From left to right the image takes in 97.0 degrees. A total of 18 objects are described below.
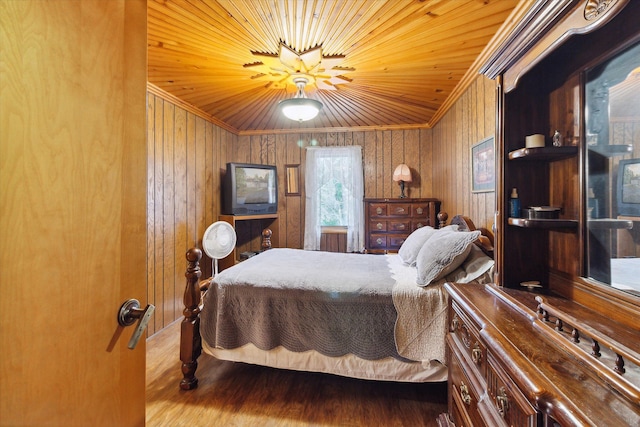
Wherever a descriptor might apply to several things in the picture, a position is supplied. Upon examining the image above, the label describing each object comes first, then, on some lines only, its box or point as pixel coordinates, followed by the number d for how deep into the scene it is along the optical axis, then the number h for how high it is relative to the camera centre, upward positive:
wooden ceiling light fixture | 2.20 +1.24
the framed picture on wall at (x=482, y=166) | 2.13 +0.39
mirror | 0.88 +0.15
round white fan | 3.00 -0.28
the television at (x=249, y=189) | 3.85 +0.36
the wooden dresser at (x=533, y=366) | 0.60 -0.39
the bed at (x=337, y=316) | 1.77 -0.68
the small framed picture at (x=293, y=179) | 4.57 +0.57
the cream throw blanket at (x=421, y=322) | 1.74 -0.67
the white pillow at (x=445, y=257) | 1.80 -0.27
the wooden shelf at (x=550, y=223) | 1.15 -0.03
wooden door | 0.53 +0.01
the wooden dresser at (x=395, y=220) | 3.67 -0.07
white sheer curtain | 4.34 +0.45
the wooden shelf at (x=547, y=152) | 1.16 +0.26
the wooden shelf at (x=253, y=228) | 4.37 -0.22
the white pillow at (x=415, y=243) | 2.36 -0.25
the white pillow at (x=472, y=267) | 1.74 -0.33
